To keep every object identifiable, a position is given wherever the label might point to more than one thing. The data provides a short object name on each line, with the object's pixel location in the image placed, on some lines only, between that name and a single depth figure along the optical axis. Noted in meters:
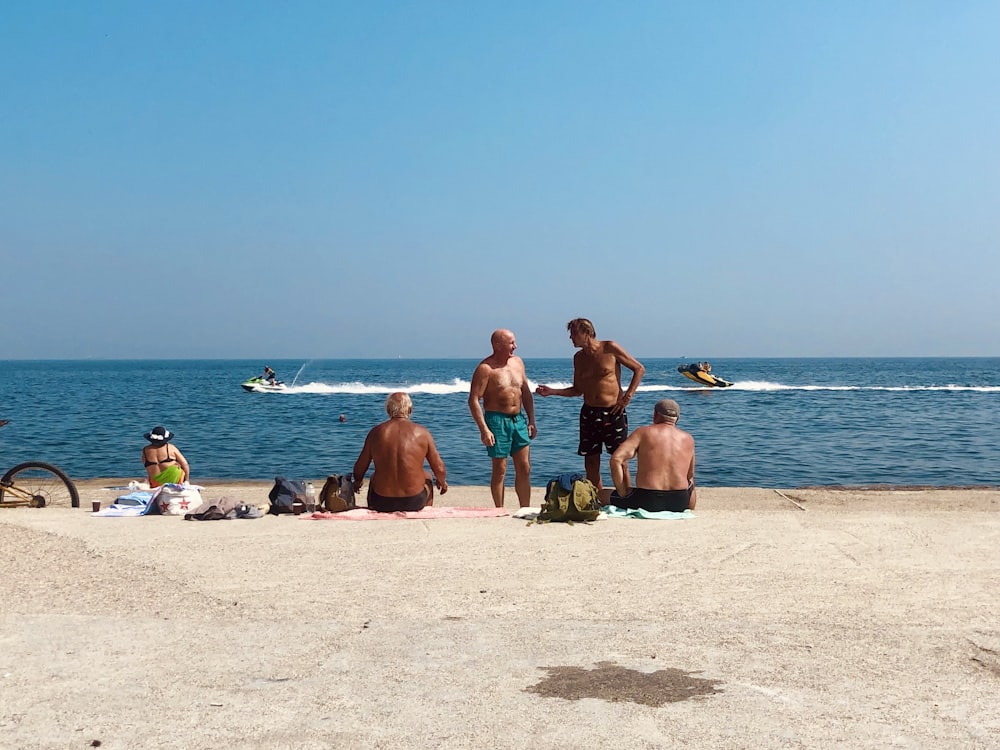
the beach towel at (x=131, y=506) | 7.85
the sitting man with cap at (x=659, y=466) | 6.96
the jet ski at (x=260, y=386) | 56.03
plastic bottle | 7.98
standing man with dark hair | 7.80
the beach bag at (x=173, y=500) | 7.91
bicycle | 8.80
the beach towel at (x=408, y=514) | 7.11
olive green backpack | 6.82
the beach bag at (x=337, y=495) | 7.46
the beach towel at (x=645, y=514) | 6.96
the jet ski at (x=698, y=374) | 52.72
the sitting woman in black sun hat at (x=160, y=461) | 8.91
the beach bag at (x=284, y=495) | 7.87
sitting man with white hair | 7.12
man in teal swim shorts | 7.74
